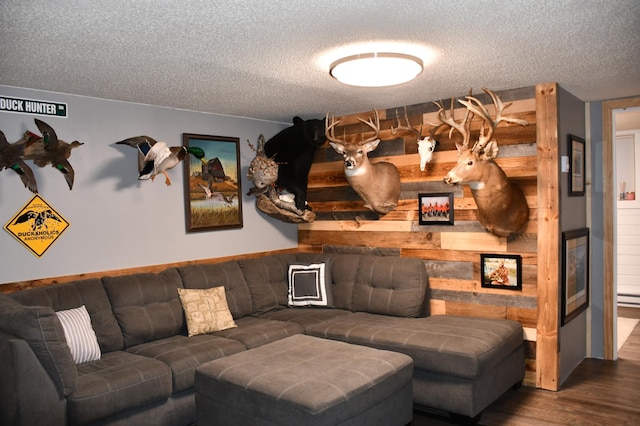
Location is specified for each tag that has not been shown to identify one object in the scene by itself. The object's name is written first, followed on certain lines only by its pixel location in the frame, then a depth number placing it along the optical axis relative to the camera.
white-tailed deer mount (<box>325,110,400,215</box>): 4.34
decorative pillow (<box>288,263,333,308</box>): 4.68
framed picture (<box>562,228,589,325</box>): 3.93
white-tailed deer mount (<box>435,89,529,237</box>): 3.62
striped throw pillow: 3.20
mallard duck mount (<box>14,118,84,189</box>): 3.45
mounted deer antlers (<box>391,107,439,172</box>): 4.25
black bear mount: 4.86
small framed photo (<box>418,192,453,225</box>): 4.40
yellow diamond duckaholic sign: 3.45
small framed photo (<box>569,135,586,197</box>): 4.12
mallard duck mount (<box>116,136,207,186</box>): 3.95
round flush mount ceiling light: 2.87
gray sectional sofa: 2.76
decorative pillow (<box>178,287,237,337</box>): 3.87
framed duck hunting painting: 4.48
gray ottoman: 2.58
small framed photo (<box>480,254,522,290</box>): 4.02
